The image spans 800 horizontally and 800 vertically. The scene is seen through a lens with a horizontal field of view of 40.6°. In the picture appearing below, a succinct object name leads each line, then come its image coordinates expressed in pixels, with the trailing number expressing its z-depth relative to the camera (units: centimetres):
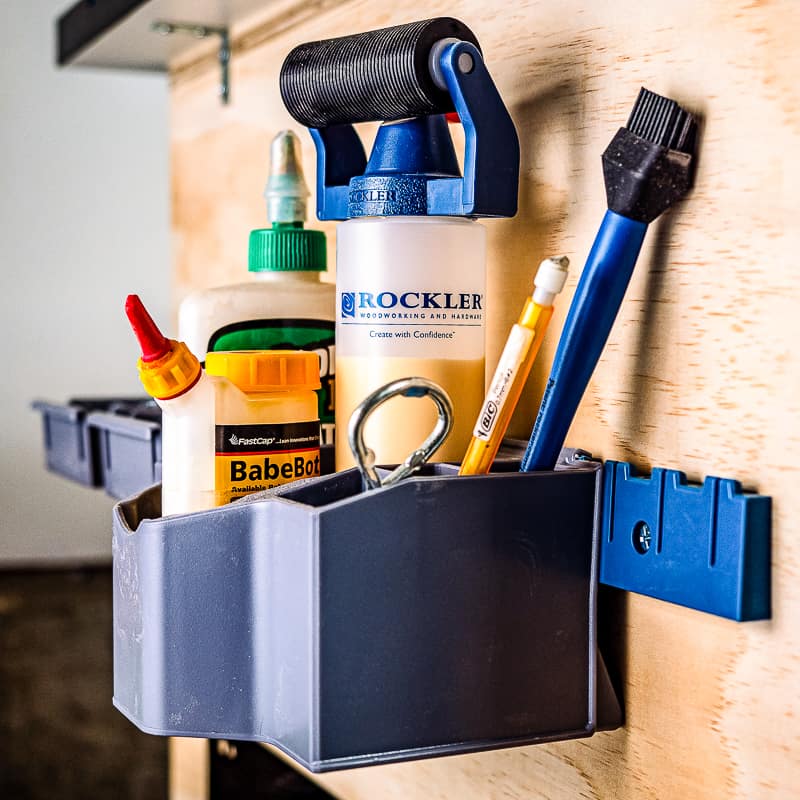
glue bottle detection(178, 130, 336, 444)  52
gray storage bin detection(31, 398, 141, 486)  70
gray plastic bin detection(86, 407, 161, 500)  59
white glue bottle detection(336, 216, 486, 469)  42
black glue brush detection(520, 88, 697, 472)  36
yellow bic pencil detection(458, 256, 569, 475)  37
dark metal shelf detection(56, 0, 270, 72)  73
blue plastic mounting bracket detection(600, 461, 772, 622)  34
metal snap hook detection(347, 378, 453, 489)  36
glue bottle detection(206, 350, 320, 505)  42
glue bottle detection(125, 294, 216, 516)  40
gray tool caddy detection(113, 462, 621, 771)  35
